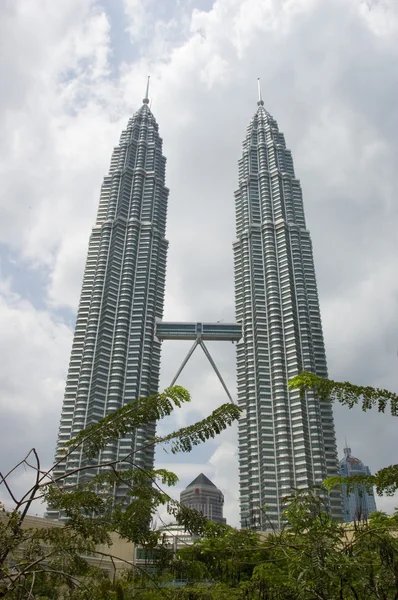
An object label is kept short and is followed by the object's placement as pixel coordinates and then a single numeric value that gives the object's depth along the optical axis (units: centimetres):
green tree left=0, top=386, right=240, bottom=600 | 1113
